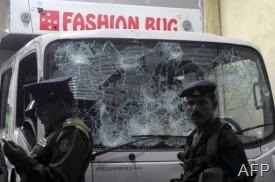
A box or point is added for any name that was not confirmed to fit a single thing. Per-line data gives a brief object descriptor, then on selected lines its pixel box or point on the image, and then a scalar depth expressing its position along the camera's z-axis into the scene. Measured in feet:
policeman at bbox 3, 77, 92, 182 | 7.87
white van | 10.57
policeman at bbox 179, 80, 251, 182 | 8.41
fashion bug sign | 13.99
